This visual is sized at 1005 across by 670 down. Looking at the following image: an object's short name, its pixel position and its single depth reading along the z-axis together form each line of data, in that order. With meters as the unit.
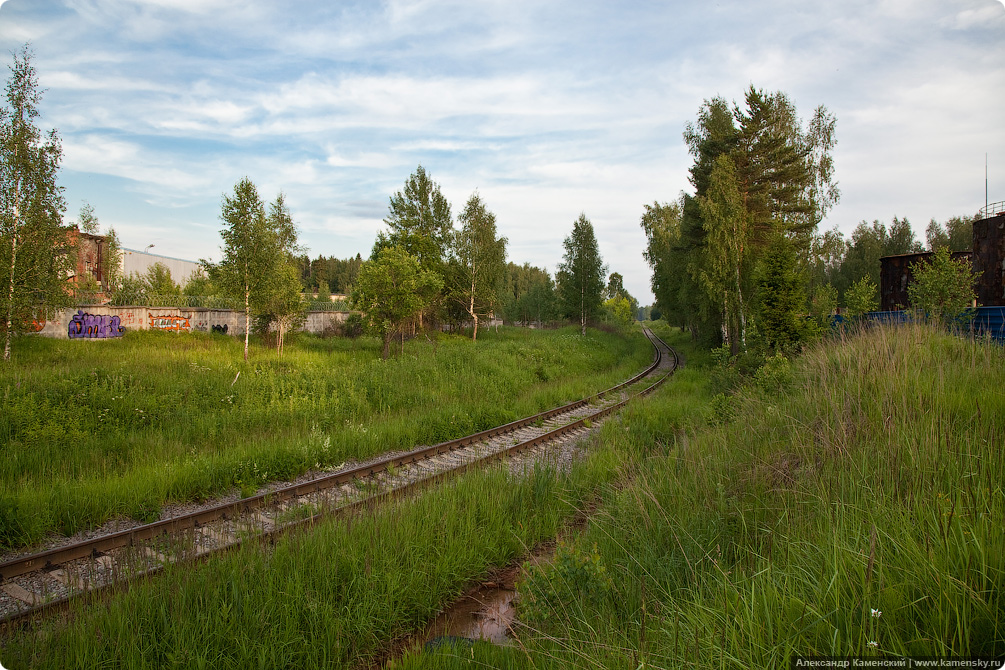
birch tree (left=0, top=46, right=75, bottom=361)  15.10
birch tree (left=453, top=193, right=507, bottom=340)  37.00
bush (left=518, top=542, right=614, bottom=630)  3.80
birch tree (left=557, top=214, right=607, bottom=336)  42.72
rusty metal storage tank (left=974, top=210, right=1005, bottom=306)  19.95
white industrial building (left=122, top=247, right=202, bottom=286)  58.12
